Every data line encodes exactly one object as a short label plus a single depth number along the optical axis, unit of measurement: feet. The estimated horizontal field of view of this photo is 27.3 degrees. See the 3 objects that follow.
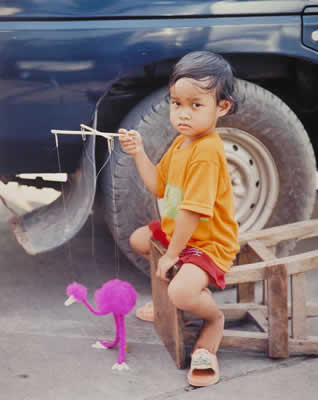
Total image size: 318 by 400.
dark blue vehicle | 9.04
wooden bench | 8.13
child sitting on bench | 7.68
